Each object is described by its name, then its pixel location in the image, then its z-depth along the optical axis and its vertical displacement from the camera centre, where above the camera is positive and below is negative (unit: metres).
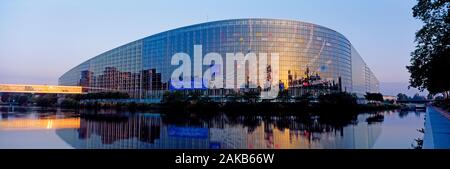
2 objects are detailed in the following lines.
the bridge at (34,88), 122.62 +1.10
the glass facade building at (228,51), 94.94 +12.07
